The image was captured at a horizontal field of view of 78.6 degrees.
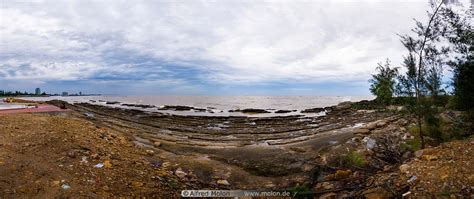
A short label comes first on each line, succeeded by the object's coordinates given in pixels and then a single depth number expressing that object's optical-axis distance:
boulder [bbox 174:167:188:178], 8.05
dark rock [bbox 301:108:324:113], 42.88
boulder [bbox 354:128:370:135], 13.99
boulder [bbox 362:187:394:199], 5.79
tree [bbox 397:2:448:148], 8.84
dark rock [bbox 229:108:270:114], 41.48
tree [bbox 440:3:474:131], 9.00
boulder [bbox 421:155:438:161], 6.62
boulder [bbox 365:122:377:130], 15.45
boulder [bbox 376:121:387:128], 15.95
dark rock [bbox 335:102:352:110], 42.79
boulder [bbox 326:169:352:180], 7.75
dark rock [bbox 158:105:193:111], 45.72
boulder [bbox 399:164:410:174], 6.46
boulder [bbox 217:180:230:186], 7.85
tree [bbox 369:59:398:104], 9.66
